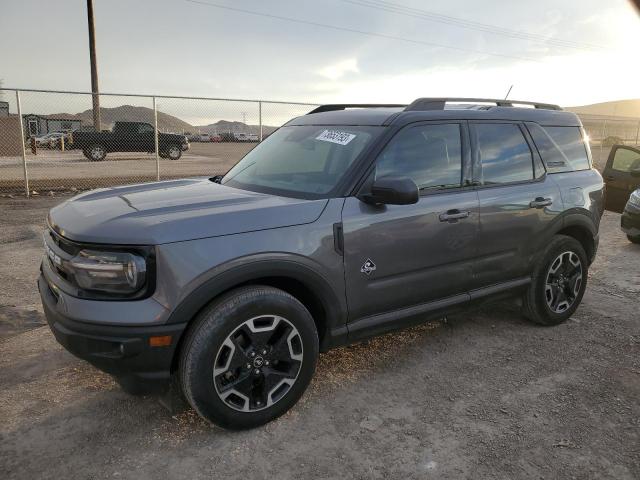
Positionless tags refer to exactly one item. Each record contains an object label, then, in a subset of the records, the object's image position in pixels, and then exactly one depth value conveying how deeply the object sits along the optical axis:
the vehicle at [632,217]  7.25
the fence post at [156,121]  12.05
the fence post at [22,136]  10.24
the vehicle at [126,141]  20.20
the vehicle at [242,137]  37.69
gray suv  2.50
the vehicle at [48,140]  28.92
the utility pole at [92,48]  24.61
